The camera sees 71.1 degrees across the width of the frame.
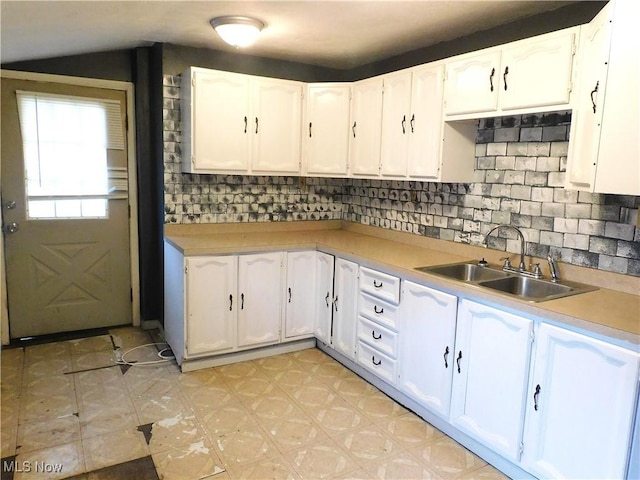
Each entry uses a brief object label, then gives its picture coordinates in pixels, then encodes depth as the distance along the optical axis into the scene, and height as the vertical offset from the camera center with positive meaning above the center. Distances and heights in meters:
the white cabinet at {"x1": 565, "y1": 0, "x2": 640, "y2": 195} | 1.75 +0.33
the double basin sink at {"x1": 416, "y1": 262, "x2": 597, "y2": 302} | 2.32 -0.55
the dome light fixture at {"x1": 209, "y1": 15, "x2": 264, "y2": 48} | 2.68 +0.87
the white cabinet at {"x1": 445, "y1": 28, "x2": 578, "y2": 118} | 2.15 +0.55
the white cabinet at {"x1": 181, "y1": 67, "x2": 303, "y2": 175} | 3.25 +0.38
